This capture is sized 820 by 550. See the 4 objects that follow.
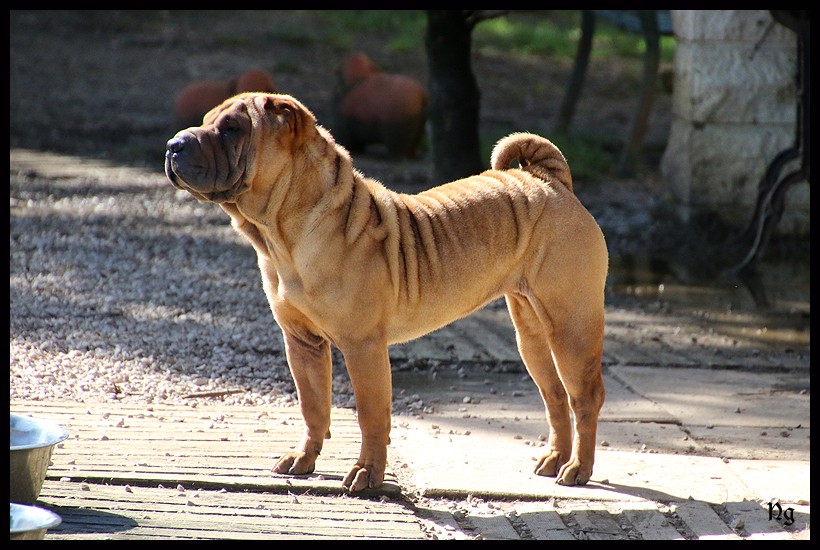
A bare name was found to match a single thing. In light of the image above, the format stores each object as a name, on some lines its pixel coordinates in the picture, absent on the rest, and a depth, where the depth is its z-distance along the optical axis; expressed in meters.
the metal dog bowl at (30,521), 6.47
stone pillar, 18.66
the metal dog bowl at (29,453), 7.48
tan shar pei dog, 8.06
